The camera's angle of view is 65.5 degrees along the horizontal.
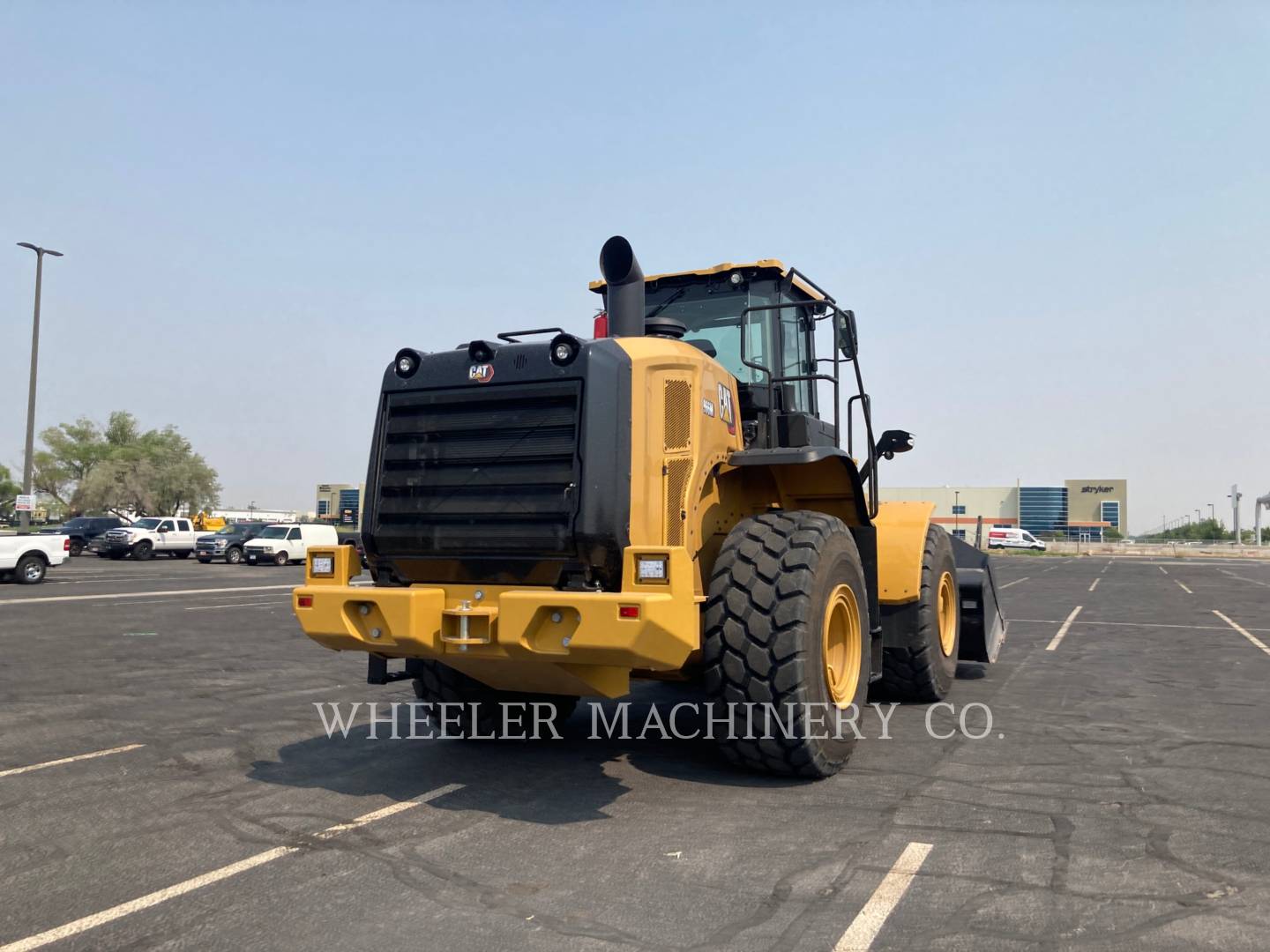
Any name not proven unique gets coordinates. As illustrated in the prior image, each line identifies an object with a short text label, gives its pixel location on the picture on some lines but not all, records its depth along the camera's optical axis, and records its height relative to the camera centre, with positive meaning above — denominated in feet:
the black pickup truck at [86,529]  140.05 -0.39
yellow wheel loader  16.39 -0.10
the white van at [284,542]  127.65 -1.59
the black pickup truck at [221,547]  130.21 -2.47
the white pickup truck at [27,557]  80.94 -2.62
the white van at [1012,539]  228.02 +0.85
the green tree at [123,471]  267.59 +15.90
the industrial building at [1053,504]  390.21 +15.75
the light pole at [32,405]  113.60 +14.24
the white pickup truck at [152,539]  131.44 -1.49
